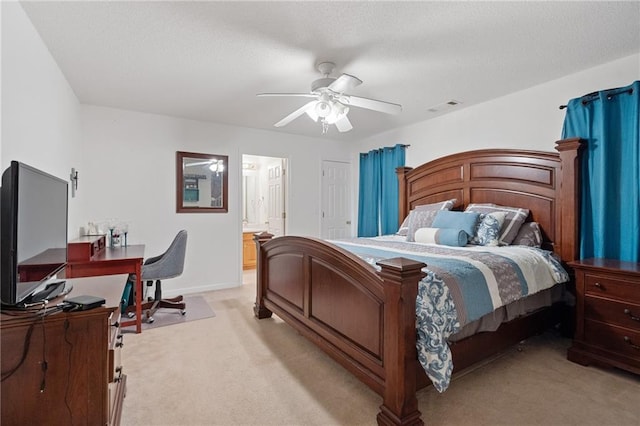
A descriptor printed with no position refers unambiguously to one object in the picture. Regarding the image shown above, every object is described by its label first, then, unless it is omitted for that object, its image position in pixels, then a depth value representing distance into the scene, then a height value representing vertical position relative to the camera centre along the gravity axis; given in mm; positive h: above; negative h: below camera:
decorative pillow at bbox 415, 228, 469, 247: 2921 -213
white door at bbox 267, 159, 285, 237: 5512 +270
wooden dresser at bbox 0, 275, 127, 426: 1205 -627
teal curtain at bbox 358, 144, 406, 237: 4812 +375
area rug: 3203 -1121
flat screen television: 1177 -85
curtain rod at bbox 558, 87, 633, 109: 2512 +1005
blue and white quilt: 1646 -443
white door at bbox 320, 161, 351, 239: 5574 +248
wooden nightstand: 2135 -713
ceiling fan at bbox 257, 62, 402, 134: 2557 +937
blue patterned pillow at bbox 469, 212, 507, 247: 2914 -139
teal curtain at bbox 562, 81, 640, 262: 2488 +357
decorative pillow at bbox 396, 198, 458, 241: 3520 -31
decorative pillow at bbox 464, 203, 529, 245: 3014 -73
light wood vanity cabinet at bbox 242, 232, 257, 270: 5945 -739
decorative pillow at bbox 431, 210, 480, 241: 3055 -64
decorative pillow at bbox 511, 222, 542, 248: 2941 -201
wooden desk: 2777 -493
